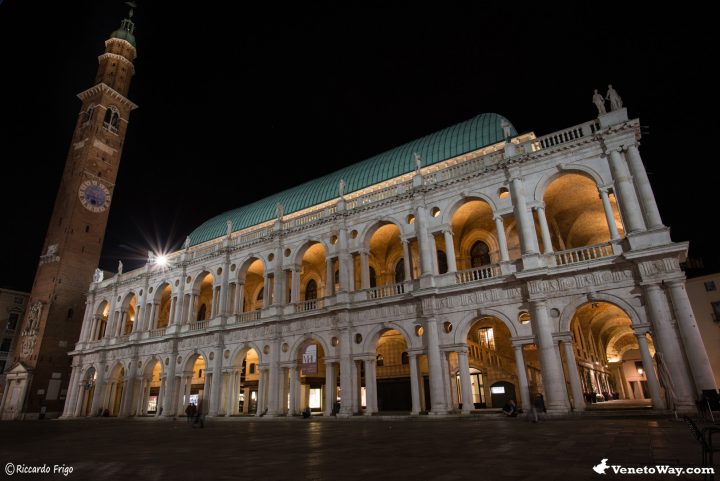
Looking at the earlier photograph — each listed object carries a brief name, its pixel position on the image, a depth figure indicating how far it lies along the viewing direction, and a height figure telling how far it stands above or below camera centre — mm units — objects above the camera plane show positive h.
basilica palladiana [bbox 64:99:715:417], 19547 +5916
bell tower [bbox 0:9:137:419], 44281 +17336
